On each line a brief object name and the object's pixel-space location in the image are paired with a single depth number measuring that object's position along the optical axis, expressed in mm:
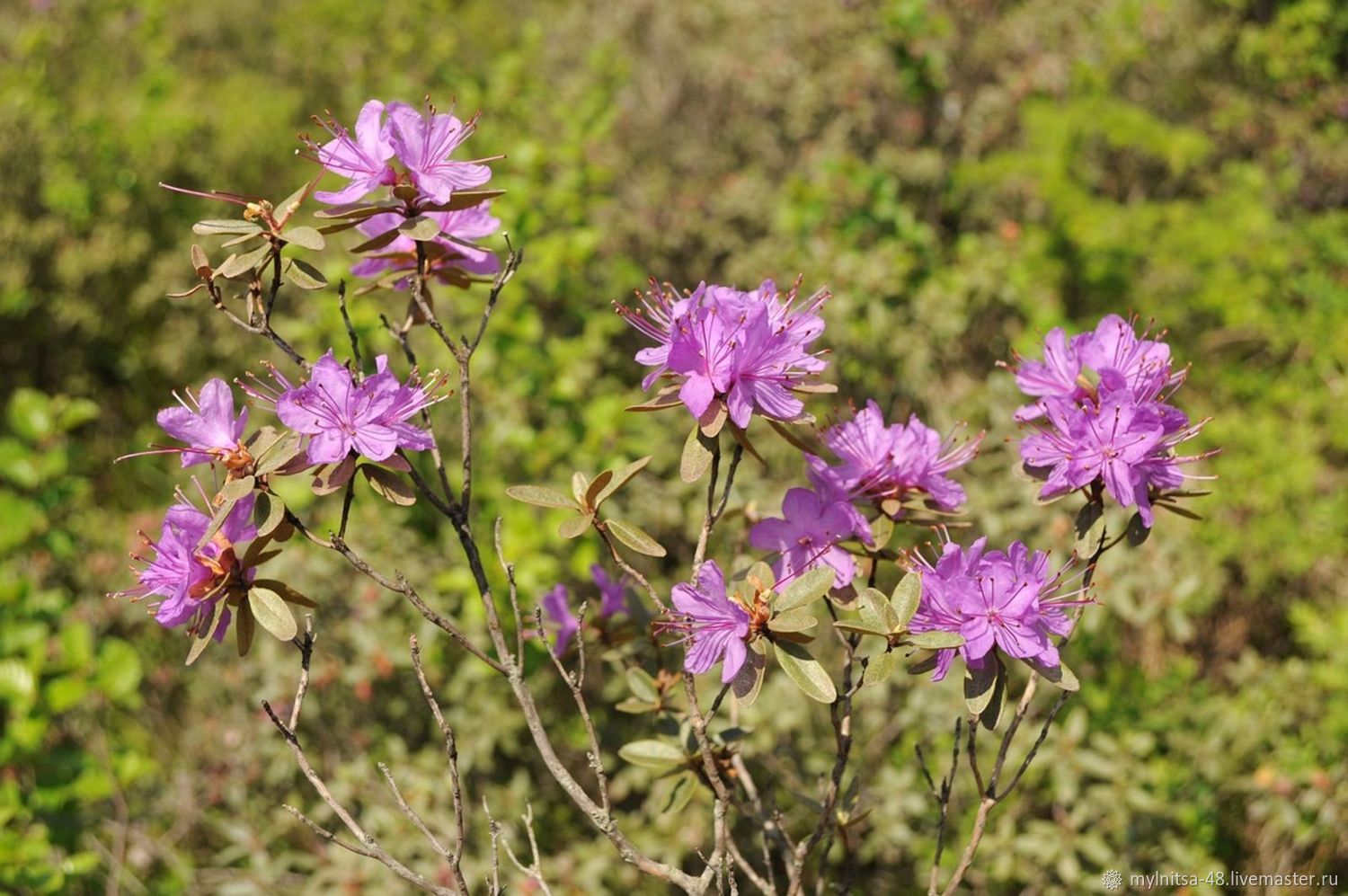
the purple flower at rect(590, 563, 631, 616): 923
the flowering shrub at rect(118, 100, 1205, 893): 823
